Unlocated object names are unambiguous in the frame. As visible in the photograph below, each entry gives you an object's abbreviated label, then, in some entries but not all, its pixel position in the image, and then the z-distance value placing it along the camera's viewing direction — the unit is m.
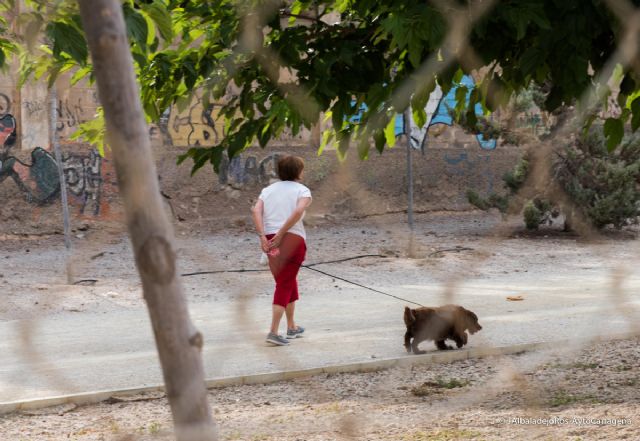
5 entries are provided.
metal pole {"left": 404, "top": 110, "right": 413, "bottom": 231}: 20.95
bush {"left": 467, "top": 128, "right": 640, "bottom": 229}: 23.64
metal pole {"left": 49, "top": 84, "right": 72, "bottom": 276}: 17.38
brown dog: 10.73
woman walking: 11.50
